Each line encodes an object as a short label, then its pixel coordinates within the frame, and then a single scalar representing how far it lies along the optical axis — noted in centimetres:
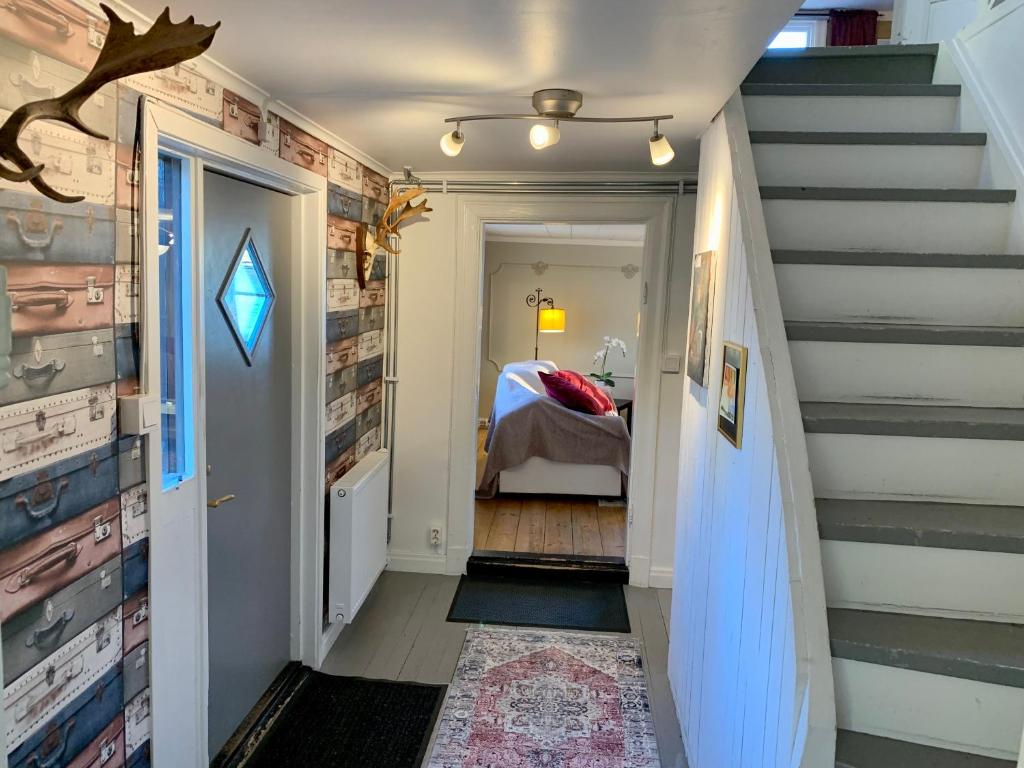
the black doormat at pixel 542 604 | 354
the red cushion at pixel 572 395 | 524
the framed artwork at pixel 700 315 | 251
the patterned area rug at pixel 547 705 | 252
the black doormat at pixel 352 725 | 246
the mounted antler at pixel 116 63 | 104
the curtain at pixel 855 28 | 492
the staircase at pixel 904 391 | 139
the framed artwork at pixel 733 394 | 189
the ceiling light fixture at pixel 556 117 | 213
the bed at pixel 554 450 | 503
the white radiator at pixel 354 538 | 309
